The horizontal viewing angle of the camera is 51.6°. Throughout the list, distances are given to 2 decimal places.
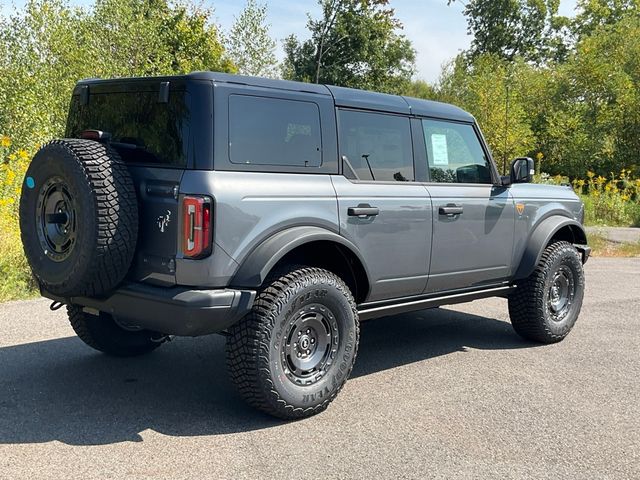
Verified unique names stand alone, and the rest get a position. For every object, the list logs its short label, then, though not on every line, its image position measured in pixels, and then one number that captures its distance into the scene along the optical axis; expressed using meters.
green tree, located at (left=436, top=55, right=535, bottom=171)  21.02
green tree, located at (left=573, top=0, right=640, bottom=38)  40.98
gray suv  3.61
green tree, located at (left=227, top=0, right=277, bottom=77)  26.71
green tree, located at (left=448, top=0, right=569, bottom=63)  48.16
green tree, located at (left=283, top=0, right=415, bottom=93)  37.41
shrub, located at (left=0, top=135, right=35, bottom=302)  7.19
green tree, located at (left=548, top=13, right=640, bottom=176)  24.19
